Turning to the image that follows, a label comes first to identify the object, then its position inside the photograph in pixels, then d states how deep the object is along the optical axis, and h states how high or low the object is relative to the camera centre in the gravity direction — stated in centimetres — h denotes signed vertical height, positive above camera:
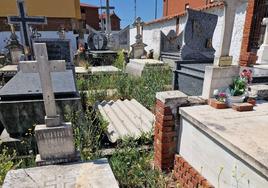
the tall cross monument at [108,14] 1918 +215
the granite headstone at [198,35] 527 +10
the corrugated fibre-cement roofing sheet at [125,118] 386 -160
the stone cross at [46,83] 218 -45
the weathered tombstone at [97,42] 1346 -17
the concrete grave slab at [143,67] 785 -99
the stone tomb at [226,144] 169 -91
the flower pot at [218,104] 266 -79
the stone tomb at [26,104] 358 -106
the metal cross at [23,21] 681 +57
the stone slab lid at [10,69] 720 -99
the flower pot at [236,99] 267 -72
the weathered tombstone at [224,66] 281 -35
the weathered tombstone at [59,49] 669 -30
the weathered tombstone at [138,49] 1144 -51
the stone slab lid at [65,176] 207 -134
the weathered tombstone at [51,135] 229 -100
